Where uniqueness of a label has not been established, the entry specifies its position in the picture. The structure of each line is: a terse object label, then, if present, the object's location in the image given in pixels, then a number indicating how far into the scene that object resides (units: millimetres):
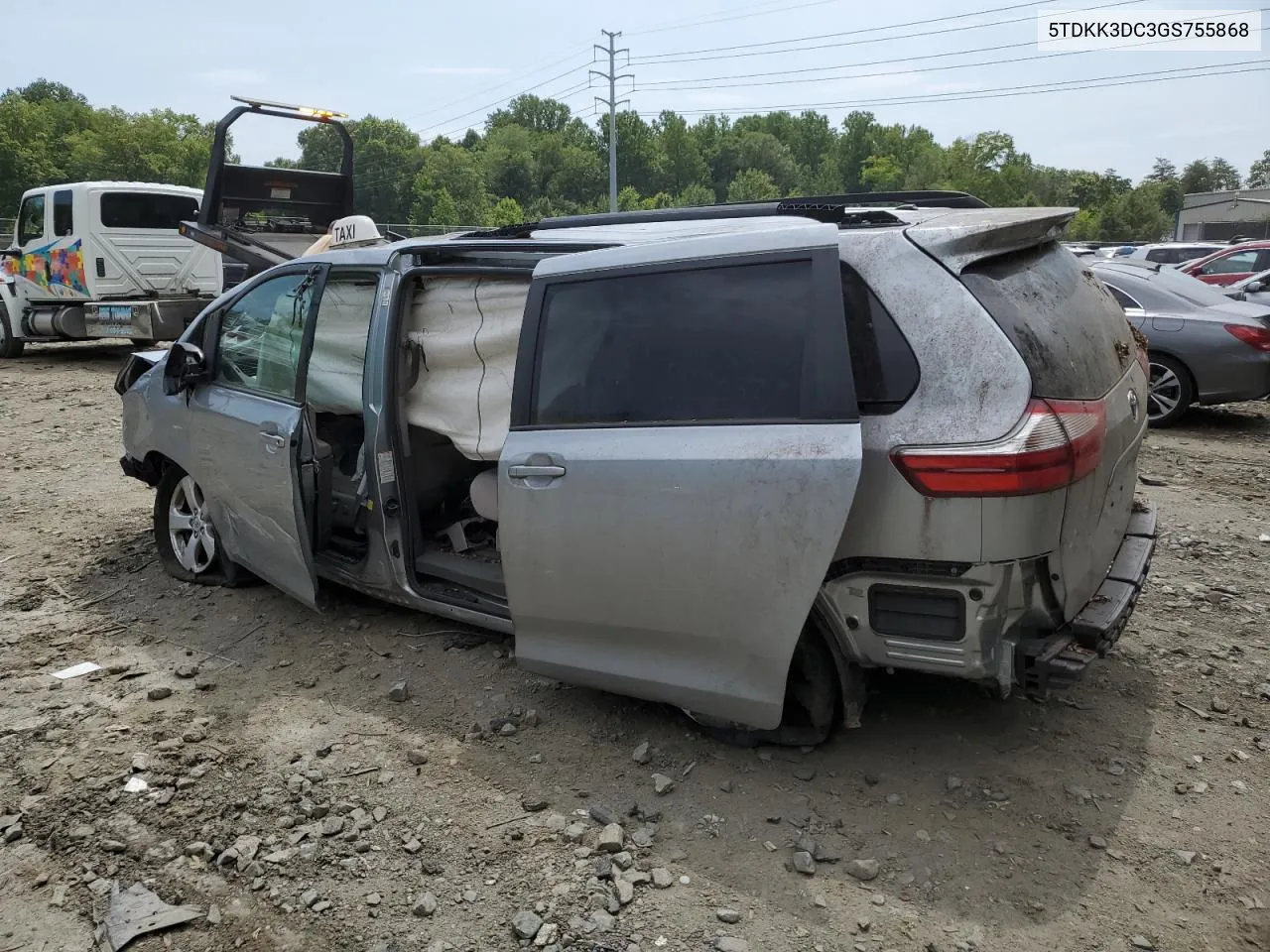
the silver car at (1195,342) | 8555
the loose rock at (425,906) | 2762
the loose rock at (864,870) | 2803
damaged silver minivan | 2791
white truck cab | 13852
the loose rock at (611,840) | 2969
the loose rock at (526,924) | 2648
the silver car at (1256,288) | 12552
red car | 16234
